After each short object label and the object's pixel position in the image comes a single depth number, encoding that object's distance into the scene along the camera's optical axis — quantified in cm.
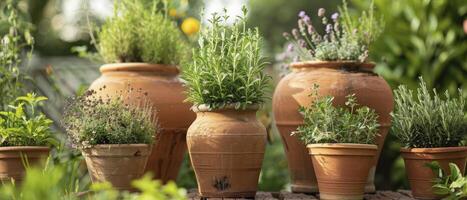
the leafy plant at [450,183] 329
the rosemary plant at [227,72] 353
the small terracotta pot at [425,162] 362
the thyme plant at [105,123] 352
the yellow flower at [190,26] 533
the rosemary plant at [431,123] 366
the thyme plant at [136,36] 425
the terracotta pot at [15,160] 354
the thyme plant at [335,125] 355
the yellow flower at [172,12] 489
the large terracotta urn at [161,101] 408
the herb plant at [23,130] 361
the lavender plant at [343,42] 409
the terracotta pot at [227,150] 352
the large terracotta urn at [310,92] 392
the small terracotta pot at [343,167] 350
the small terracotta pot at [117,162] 348
